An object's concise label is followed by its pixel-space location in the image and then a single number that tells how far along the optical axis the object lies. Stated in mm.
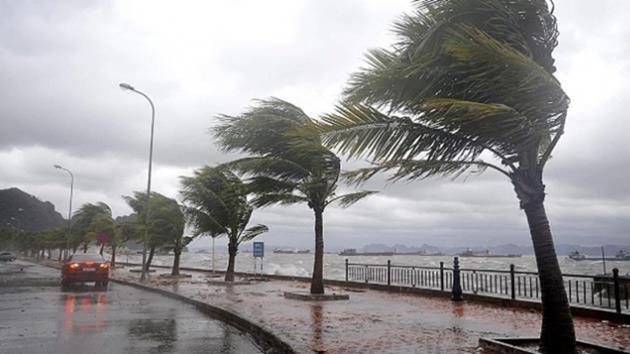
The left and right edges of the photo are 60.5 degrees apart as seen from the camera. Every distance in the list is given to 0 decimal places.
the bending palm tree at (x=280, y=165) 16688
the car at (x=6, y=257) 71438
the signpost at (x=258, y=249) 29078
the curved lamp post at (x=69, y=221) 52569
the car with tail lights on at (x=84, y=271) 23859
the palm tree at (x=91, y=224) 45728
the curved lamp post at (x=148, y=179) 25980
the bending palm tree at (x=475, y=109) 7039
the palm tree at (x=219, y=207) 25359
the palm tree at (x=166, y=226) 30266
